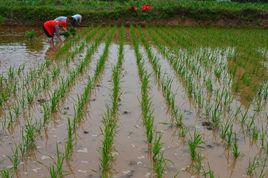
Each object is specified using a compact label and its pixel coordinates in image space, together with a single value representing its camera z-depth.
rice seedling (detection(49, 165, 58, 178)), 2.58
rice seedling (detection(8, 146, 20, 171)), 2.91
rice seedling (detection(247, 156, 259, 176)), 2.96
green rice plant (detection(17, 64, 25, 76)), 6.07
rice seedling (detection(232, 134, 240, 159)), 3.16
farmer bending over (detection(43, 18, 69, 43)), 9.62
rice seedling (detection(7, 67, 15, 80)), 5.79
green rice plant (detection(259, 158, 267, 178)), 2.87
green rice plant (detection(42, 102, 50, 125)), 3.90
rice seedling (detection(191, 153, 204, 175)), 2.99
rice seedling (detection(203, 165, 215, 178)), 2.80
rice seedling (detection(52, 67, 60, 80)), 5.97
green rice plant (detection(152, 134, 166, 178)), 2.82
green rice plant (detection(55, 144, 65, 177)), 2.77
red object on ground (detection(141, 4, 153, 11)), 17.09
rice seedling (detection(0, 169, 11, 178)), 2.64
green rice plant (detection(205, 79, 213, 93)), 5.40
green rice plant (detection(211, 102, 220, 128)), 3.99
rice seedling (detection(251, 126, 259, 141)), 3.63
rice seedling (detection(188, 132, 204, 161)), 3.18
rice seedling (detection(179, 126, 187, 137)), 3.69
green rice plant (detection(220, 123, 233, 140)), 3.64
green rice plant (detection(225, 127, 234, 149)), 3.43
